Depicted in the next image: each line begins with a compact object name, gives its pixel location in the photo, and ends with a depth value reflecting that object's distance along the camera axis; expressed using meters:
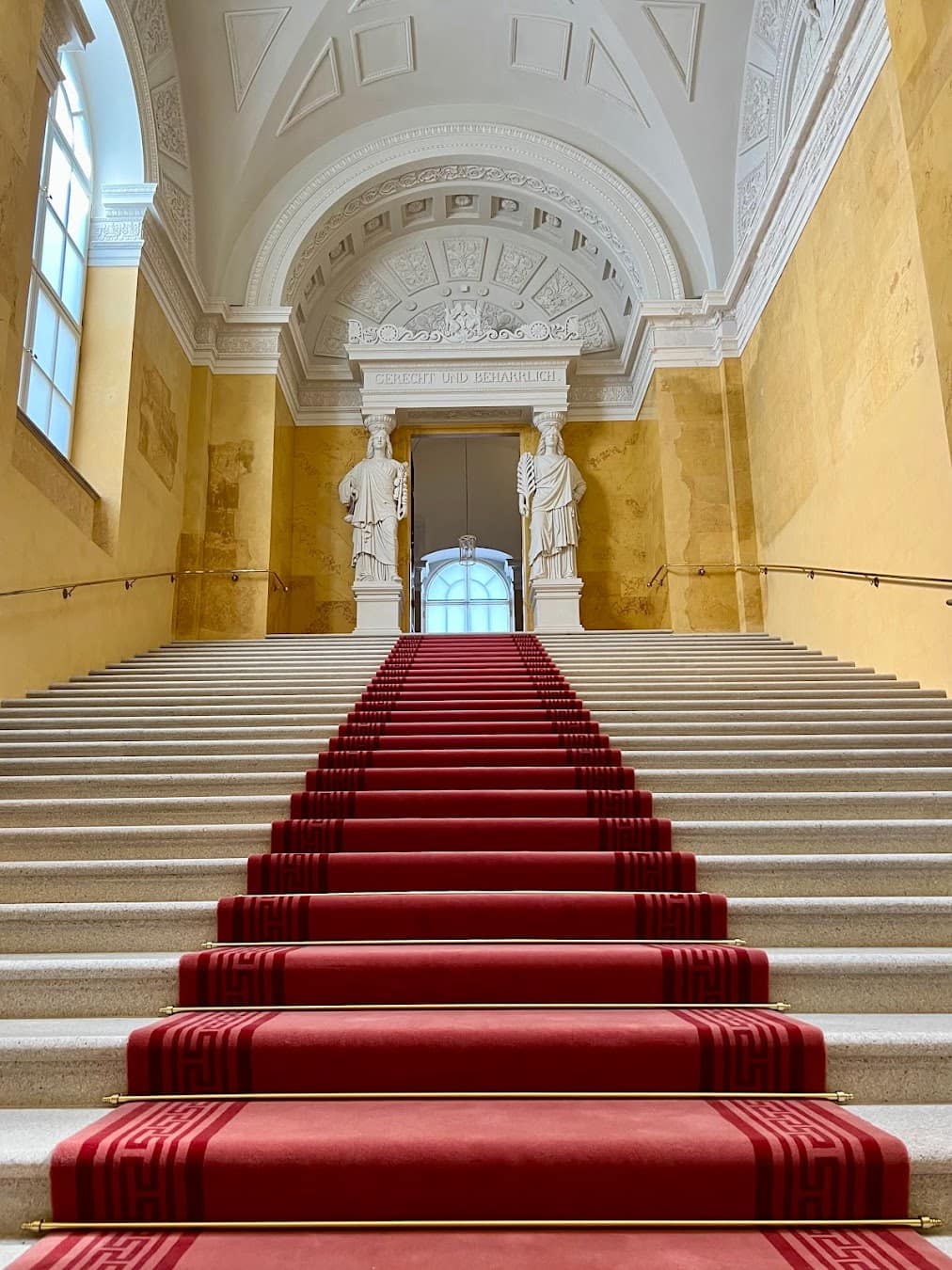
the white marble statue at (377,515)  11.66
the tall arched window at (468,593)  19.58
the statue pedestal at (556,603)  11.57
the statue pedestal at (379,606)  11.62
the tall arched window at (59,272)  7.93
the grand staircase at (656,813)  2.43
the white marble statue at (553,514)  11.70
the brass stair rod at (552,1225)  1.94
